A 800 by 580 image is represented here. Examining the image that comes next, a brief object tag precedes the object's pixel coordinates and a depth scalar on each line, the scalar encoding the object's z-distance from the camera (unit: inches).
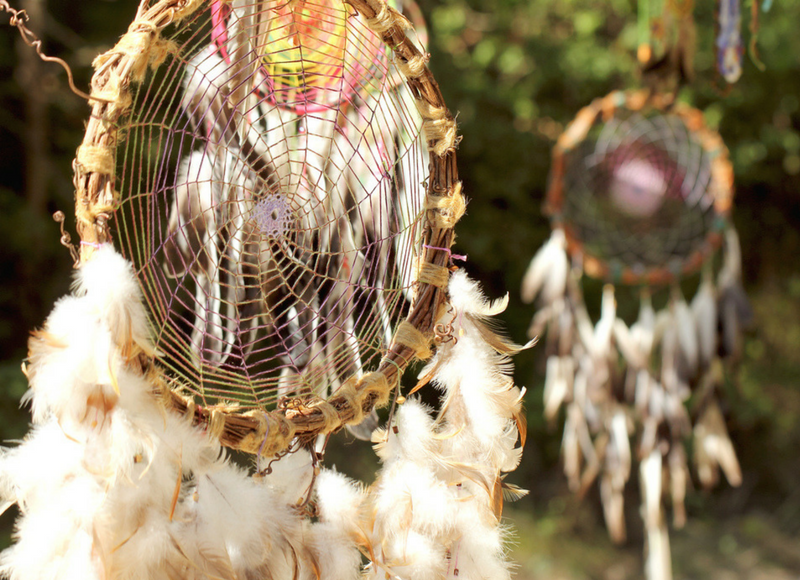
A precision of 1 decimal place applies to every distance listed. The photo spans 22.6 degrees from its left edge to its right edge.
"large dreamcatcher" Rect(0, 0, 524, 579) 58.5
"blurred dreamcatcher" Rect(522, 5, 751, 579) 97.7
